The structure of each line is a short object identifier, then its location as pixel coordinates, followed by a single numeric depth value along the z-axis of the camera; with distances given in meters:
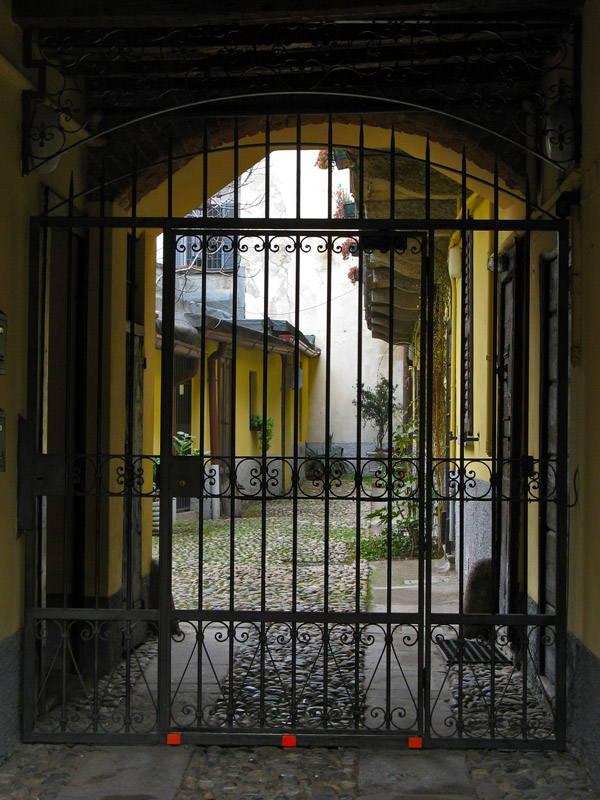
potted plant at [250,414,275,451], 17.64
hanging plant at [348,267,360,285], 15.57
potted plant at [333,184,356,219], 12.20
